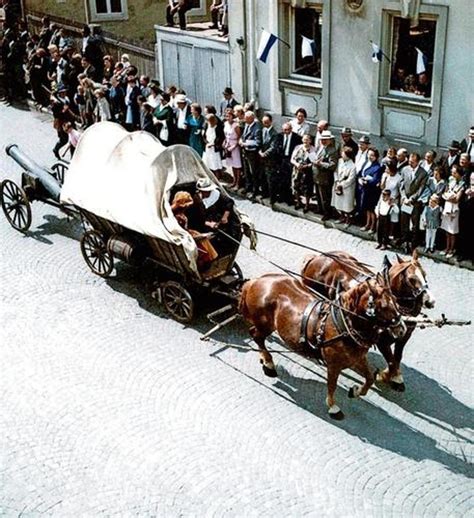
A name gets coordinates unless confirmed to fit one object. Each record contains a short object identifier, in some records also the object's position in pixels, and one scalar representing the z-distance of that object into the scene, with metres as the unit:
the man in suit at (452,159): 12.89
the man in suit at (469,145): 13.17
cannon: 13.88
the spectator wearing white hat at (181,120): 16.41
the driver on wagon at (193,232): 10.88
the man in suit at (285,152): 14.69
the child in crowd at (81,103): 19.08
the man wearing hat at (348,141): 13.79
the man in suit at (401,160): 13.05
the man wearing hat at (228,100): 16.89
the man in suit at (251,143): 15.16
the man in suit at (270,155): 14.74
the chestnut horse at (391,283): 8.70
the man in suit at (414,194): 12.70
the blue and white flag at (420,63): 14.61
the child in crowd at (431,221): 12.40
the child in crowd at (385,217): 12.95
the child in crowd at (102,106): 18.25
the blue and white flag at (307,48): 15.95
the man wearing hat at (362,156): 13.50
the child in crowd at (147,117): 16.98
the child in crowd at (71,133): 16.42
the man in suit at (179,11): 19.81
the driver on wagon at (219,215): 11.27
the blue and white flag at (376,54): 15.12
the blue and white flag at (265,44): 15.98
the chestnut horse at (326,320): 8.39
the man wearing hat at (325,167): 14.01
